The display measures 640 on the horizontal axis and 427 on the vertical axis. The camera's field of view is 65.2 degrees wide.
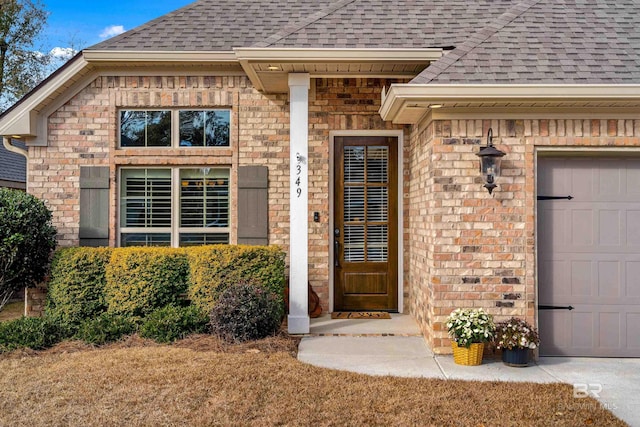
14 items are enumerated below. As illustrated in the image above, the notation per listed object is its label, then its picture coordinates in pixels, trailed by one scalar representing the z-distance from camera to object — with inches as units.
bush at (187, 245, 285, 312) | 223.6
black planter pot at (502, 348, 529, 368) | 181.0
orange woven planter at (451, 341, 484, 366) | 182.1
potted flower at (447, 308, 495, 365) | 181.2
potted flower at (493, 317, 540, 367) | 179.3
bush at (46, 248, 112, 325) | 228.8
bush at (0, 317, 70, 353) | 204.1
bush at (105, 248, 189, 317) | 227.1
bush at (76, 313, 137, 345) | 209.9
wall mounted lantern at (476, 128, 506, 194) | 186.5
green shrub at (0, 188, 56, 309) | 220.7
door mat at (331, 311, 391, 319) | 254.1
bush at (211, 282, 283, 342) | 205.8
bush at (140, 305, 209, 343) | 211.5
